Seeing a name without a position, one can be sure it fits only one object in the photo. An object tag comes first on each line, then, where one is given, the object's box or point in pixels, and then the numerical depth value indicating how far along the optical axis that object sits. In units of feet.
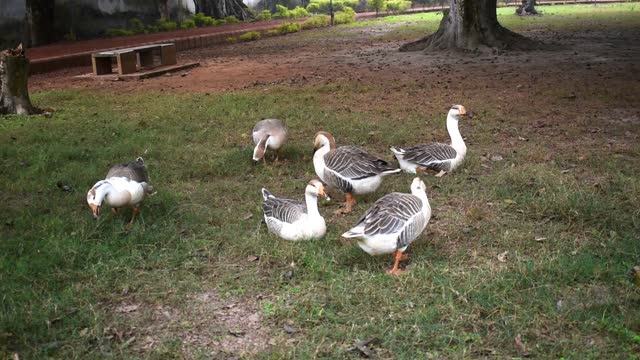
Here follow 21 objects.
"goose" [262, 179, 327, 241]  16.15
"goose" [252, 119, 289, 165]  22.12
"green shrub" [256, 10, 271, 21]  102.83
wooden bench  44.32
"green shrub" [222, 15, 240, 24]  91.81
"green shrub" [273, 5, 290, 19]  106.83
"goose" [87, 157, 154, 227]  16.84
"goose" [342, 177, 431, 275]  14.47
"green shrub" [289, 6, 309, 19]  108.78
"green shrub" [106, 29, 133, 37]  68.74
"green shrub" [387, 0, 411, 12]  121.19
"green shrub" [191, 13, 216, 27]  85.05
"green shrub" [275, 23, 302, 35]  85.29
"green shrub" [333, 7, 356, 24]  103.81
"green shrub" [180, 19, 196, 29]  80.11
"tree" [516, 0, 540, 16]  99.91
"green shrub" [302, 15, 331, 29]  95.51
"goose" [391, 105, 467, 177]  20.76
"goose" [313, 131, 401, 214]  18.40
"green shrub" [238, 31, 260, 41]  74.84
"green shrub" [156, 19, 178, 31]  76.72
